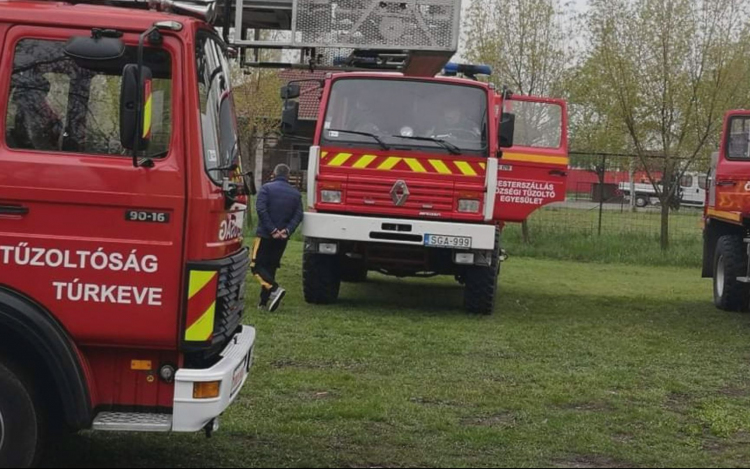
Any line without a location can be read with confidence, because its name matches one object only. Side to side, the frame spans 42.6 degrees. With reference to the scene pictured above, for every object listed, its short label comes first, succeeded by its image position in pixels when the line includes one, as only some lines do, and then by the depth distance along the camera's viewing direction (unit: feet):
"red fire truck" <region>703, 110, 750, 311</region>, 40.45
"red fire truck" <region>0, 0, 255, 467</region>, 15.38
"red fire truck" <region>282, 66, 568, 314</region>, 36.19
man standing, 37.65
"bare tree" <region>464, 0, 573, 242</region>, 79.71
